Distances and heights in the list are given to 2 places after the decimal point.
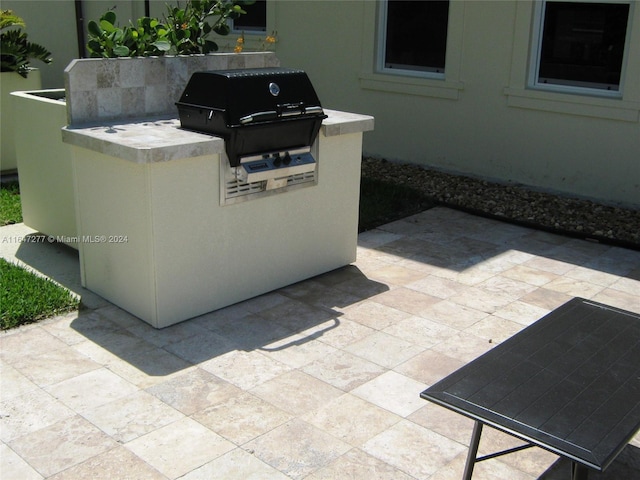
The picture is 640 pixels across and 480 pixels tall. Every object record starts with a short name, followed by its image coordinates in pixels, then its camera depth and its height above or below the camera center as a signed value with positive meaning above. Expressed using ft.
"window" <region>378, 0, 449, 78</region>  27.32 -0.23
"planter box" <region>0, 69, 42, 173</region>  25.88 -3.36
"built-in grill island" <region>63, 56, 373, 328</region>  14.53 -3.28
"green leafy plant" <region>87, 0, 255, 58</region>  16.76 -0.20
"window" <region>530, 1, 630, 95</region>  23.22 -0.36
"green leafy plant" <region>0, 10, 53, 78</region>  26.06 -0.96
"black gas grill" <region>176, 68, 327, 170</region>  14.87 -1.68
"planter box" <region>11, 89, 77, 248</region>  17.49 -3.33
